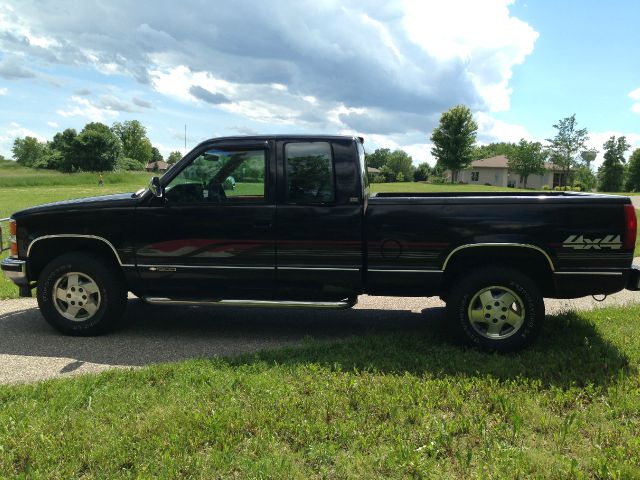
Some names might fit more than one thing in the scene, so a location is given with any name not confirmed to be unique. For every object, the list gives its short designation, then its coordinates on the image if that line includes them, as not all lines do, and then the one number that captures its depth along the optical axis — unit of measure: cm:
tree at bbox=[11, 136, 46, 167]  12625
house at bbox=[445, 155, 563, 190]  7600
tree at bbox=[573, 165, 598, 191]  7440
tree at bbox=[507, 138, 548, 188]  7081
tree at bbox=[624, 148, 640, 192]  7425
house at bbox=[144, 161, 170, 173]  10706
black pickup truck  441
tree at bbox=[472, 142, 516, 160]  11562
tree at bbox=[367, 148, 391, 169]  14042
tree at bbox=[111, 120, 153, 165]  11694
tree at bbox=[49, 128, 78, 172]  8381
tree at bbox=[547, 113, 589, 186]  6894
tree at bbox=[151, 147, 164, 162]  13788
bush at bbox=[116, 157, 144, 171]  8981
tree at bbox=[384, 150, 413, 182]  13038
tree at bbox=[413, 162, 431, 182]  9858
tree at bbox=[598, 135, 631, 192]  7781
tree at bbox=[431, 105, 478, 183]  6794
